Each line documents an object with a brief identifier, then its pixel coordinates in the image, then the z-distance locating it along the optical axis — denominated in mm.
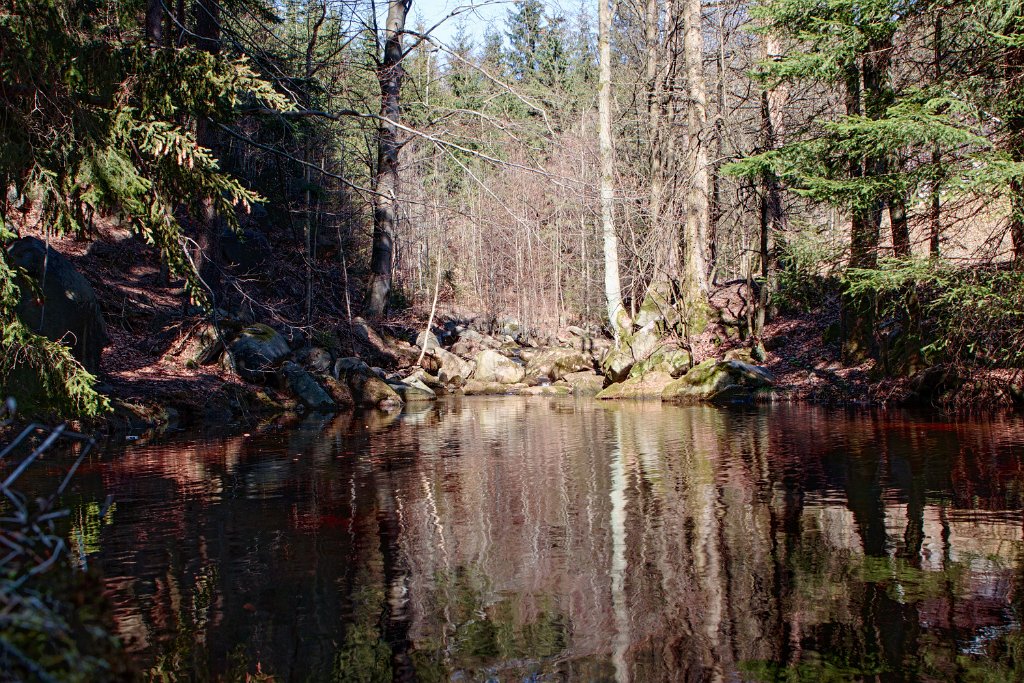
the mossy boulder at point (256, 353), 17750
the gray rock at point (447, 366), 23641
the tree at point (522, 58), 34631
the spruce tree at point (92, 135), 7500
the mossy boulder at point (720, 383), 18312
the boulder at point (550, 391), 21562
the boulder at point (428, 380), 22031
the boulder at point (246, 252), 25184
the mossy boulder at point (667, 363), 21062
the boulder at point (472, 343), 26625
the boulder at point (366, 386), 18812
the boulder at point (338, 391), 18250
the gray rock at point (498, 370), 23625
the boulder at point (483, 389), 22312
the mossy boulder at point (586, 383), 21719
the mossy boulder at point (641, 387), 20031
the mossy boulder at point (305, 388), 17719
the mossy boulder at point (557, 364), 24109
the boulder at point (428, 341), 25584
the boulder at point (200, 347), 17062
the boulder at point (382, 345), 23750
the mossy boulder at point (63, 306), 12273
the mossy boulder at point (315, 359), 20062
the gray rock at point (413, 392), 20234
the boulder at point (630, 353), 22078
